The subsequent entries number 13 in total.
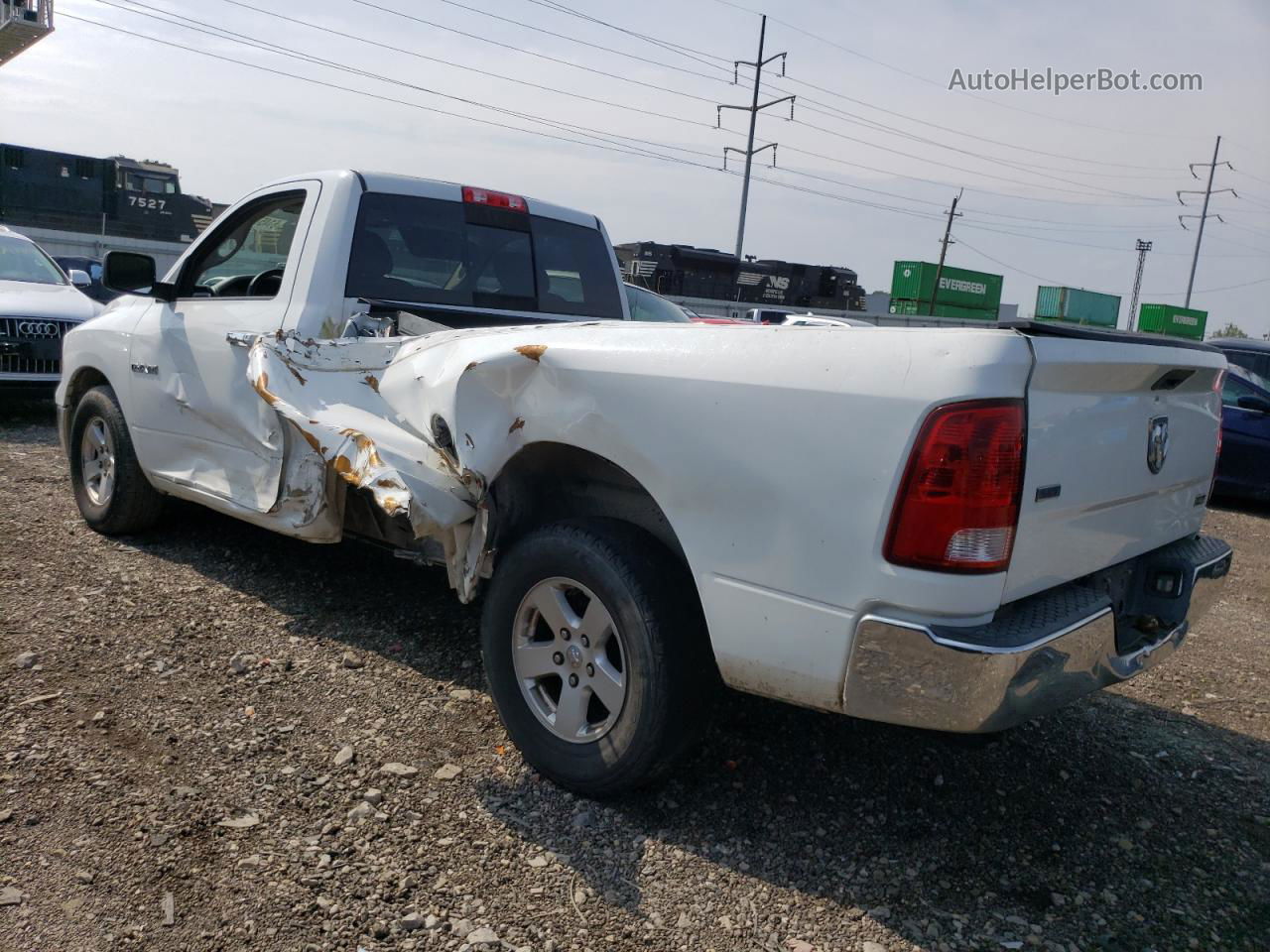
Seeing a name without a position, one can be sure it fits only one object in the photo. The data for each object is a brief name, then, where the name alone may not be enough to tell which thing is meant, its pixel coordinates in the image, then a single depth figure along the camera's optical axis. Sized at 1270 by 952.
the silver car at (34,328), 9.04
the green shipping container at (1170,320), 58.30
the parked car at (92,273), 12.68
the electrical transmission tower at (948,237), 63.02
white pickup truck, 2.31
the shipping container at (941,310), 49.00
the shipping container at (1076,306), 55.12
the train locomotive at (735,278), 31.25
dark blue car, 9.94
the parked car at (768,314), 25.06
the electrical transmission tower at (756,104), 43.81
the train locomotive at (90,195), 26.88
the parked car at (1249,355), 11.12
